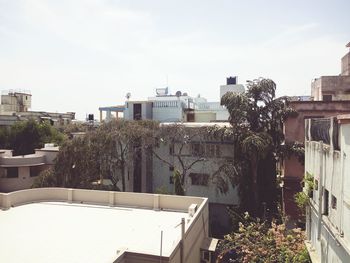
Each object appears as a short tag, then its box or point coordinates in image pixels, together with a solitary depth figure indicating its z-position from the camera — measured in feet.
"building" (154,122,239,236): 76.79
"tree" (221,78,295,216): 65.62
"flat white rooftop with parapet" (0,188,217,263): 34.24
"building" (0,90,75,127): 167.63
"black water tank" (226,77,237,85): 137.90
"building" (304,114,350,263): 23.22
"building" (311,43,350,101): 81.71
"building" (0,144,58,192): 89.35
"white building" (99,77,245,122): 113.60
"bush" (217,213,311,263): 38.65
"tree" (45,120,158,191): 77.61
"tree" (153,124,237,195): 73.56
